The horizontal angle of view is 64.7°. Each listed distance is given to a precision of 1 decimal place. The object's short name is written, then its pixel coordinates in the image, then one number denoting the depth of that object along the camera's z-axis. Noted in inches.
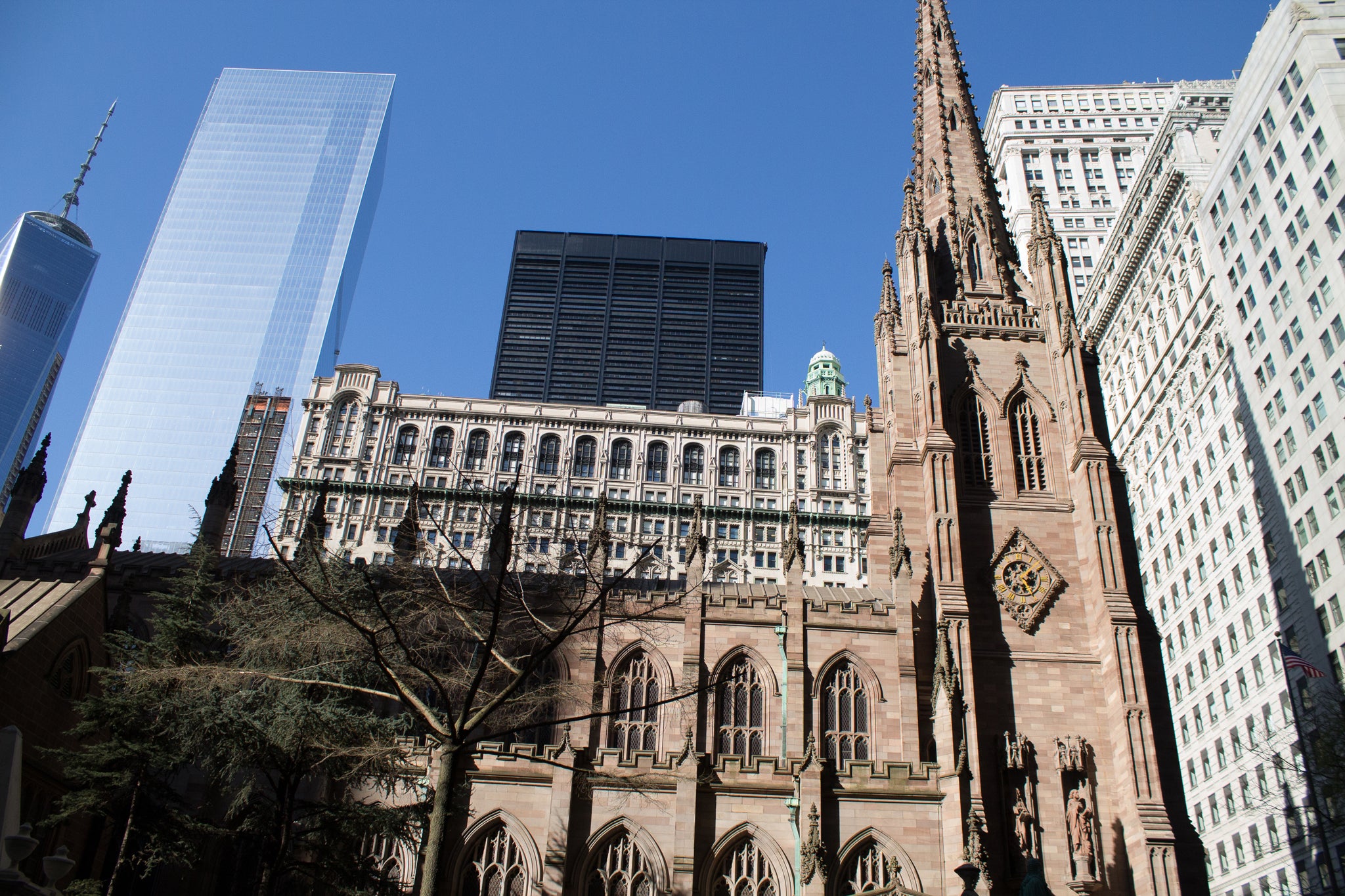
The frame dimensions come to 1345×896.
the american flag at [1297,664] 1563.9
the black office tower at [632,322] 6008.9
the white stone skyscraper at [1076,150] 4116.6
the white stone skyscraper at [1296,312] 1951.3
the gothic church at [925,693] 1181.1
